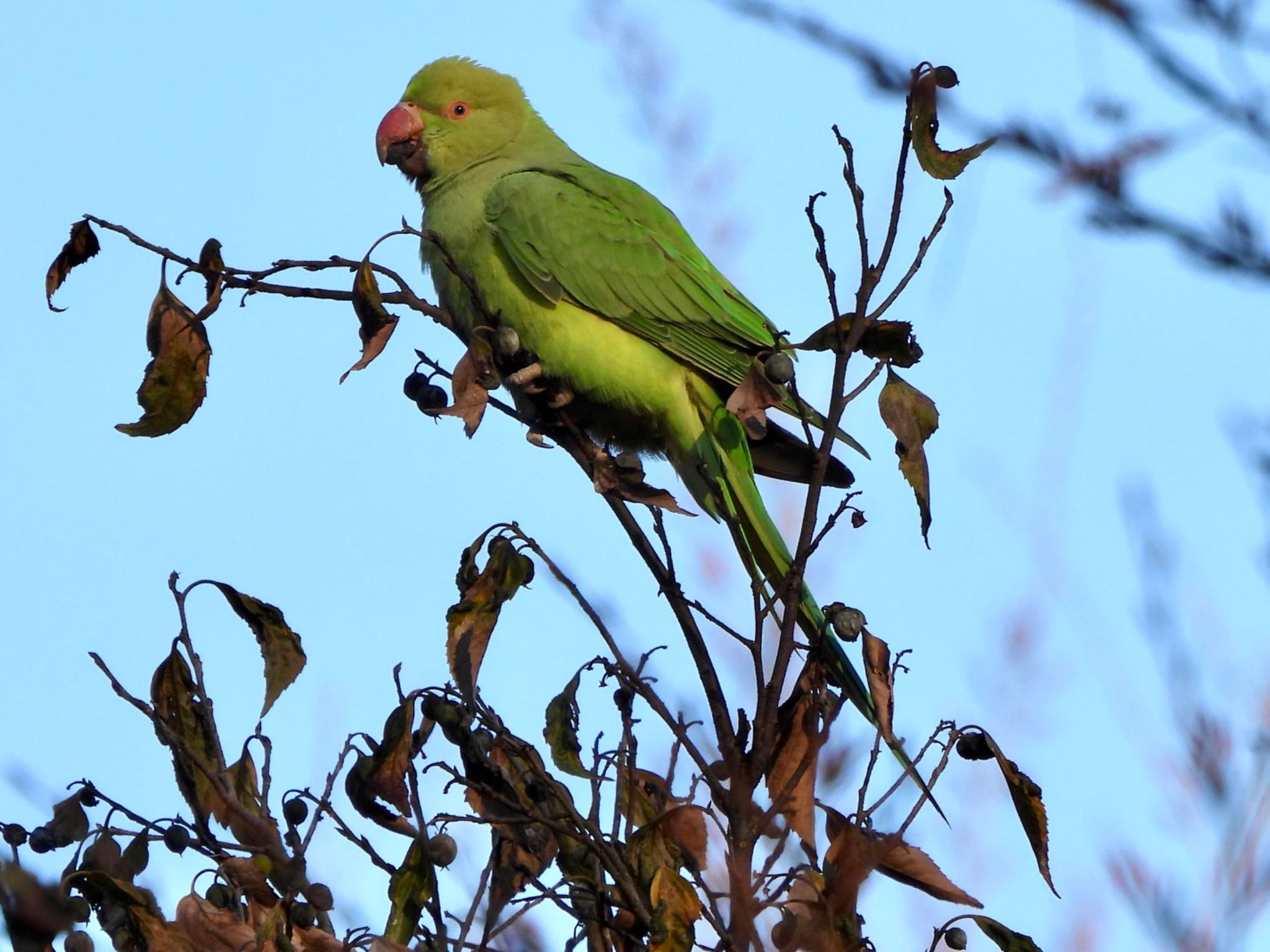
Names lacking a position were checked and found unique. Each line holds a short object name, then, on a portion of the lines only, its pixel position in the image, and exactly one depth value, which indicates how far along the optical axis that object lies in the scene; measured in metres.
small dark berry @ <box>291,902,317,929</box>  4.48
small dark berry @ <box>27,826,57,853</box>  5.05
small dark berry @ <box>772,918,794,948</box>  4.49
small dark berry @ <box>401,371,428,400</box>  6.44
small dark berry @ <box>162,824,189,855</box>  4.96
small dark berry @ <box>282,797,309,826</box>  5.51
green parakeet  8.30
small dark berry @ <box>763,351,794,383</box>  5.25
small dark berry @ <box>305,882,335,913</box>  4.52
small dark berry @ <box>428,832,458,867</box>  4.88
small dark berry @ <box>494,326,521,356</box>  7.11
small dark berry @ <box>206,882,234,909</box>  4.92
